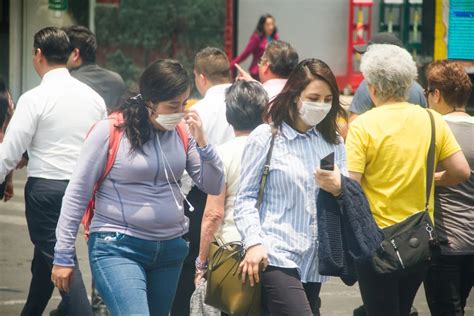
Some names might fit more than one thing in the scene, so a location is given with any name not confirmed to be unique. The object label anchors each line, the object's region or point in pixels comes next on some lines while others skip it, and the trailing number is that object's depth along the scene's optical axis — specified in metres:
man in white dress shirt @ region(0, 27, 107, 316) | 13.05
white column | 33.62
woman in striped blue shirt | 9.99
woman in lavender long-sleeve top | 10.14
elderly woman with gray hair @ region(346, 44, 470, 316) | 10.77
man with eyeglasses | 15.75
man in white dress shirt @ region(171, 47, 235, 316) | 13.23
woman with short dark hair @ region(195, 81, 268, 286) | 11.84
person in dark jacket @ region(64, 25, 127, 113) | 15.88
